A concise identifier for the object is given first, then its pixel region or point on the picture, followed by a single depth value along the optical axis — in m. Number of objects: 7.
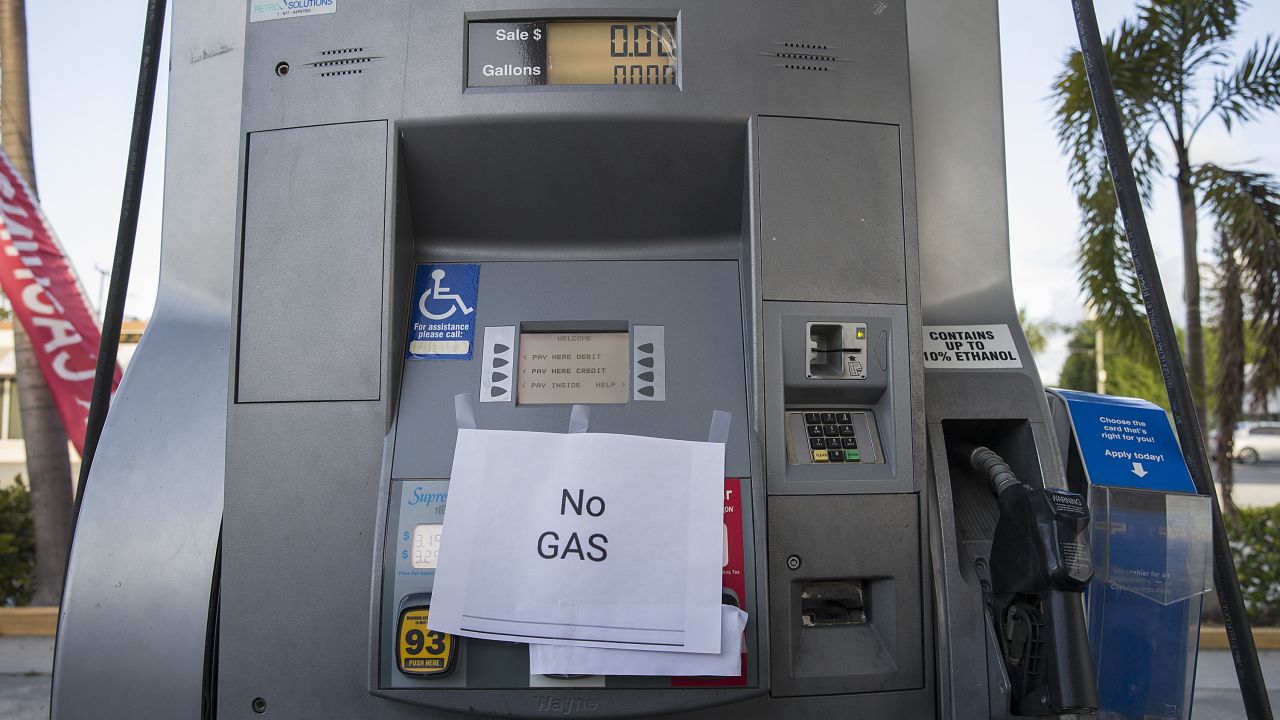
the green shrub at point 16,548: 6.32
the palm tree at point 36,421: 5.96
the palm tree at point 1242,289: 6.03
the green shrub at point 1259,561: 6.15
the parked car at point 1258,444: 27.17
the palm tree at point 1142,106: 5.87
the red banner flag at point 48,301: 4.89
